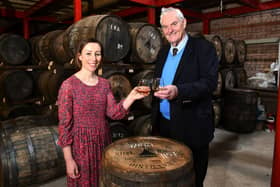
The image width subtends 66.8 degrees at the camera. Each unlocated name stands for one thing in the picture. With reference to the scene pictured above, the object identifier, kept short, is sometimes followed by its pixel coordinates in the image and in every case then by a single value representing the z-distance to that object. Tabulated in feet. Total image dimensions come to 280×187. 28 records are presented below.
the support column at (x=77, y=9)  14.06
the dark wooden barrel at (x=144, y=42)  12.02
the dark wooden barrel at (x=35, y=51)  16.59
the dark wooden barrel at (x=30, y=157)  8.19
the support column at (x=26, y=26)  25.09
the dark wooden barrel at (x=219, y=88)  17.95
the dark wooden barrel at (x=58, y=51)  12.81
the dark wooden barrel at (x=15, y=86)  14.23
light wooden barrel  3.64
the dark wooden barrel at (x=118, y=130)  11.02
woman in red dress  5.29
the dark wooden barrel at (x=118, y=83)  10.77
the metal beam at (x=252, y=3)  19.02
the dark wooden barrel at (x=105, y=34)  10.18
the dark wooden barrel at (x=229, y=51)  19.60
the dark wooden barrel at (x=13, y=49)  15.15
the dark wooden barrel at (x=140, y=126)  12.29
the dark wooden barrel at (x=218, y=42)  17.93
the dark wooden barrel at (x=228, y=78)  18.93
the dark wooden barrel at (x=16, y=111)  13.96
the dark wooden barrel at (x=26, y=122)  9.99
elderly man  5.34
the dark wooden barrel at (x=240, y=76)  20.71
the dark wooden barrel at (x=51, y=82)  12.87
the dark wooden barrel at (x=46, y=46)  15.34
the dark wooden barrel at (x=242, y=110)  16.71
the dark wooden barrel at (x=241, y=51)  21.36
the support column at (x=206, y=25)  26.27
